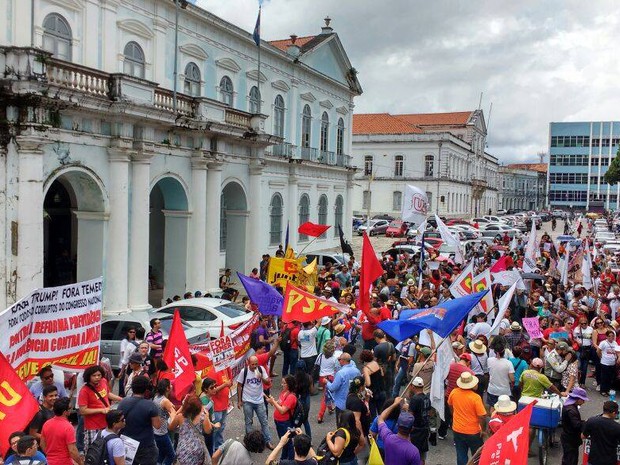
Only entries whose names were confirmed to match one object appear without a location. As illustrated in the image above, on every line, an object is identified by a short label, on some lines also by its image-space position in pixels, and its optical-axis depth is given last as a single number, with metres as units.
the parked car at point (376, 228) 52.21
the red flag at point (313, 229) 23.91
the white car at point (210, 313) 15.38
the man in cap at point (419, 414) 8.89
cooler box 10.02
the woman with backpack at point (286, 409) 9.07
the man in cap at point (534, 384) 10.29
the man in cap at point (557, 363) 11.45
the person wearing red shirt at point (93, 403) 8.52
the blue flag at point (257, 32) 23.14
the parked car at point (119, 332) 13.59
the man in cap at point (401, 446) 7.28
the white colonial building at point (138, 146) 14.98
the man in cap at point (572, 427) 9.22
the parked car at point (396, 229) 48.12
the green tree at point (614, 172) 61.19
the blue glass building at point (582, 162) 112.25
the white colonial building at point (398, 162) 66.31
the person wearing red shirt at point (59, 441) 7.31
